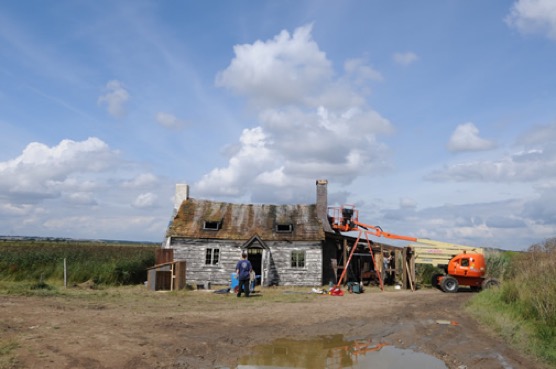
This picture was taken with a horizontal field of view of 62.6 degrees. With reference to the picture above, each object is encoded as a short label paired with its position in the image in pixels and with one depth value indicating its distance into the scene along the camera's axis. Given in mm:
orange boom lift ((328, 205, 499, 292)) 24000
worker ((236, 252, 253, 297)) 18900
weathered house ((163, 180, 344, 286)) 25953
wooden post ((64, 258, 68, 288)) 21445
